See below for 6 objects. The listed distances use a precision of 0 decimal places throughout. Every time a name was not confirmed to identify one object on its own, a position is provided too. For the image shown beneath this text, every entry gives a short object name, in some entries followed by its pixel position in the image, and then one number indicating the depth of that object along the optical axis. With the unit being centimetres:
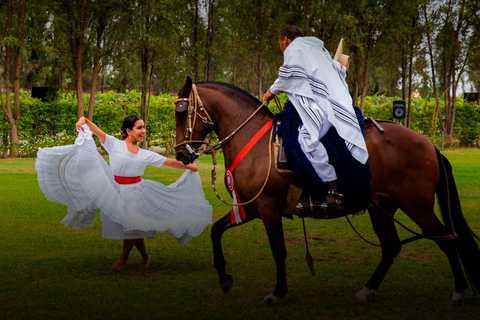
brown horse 609
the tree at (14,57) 2486
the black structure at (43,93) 2728
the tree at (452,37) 3381
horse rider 598
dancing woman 705
